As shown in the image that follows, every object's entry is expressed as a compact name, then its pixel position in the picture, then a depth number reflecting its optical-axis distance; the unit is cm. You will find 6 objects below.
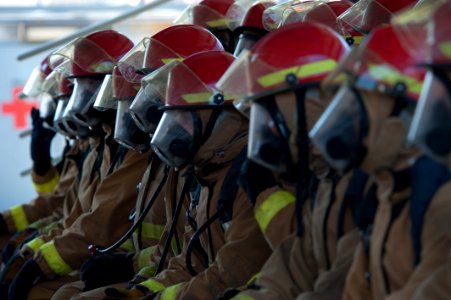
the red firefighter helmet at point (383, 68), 516
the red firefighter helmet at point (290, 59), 607
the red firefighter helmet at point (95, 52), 1006
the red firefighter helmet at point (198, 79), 737
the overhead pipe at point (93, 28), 1402
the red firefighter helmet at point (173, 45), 876
